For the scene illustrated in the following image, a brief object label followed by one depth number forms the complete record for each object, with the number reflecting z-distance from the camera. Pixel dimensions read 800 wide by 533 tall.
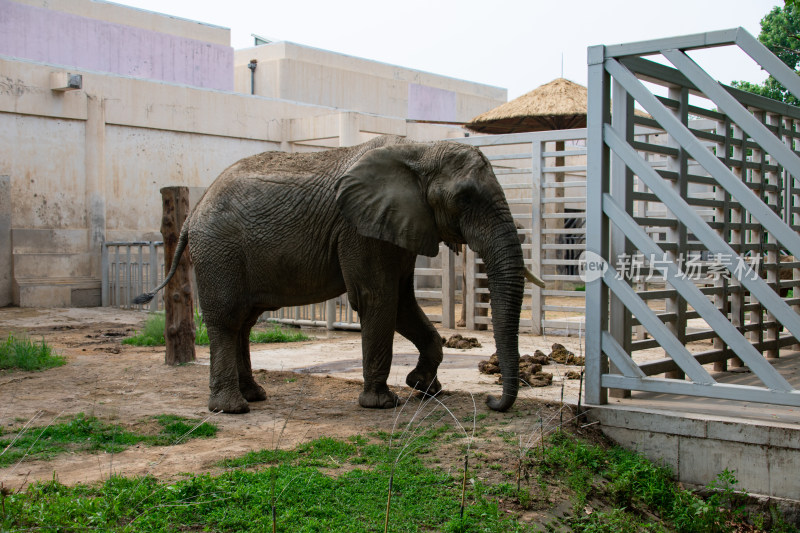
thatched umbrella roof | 14.85
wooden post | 9.39
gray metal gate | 5.19
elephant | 6.17
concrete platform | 5.15
